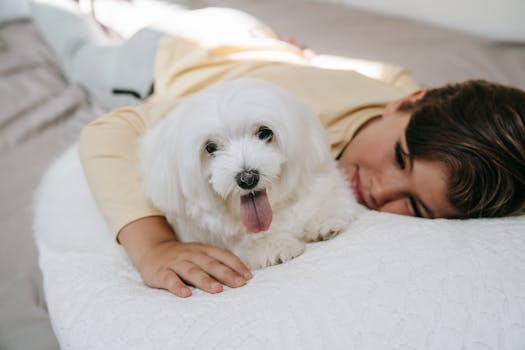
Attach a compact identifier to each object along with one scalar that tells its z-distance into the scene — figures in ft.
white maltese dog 2.78
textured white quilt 2.07
